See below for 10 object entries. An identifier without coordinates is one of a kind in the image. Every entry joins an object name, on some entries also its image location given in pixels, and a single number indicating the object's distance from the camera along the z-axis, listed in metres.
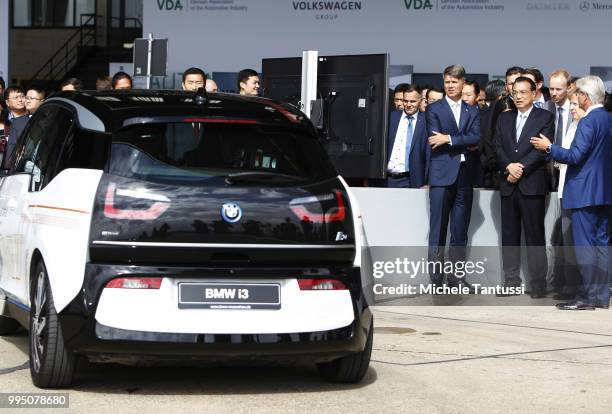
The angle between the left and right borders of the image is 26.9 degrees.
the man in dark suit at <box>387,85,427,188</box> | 13.46
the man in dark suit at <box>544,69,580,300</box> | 11.98
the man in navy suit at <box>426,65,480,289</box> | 12.37
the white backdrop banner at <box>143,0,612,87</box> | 20.48
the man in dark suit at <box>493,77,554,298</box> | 12.00
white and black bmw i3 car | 6.57
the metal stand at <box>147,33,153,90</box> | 17.50
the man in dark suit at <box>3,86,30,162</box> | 12.92
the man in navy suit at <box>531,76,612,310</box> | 11.41
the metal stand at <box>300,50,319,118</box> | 12.32
